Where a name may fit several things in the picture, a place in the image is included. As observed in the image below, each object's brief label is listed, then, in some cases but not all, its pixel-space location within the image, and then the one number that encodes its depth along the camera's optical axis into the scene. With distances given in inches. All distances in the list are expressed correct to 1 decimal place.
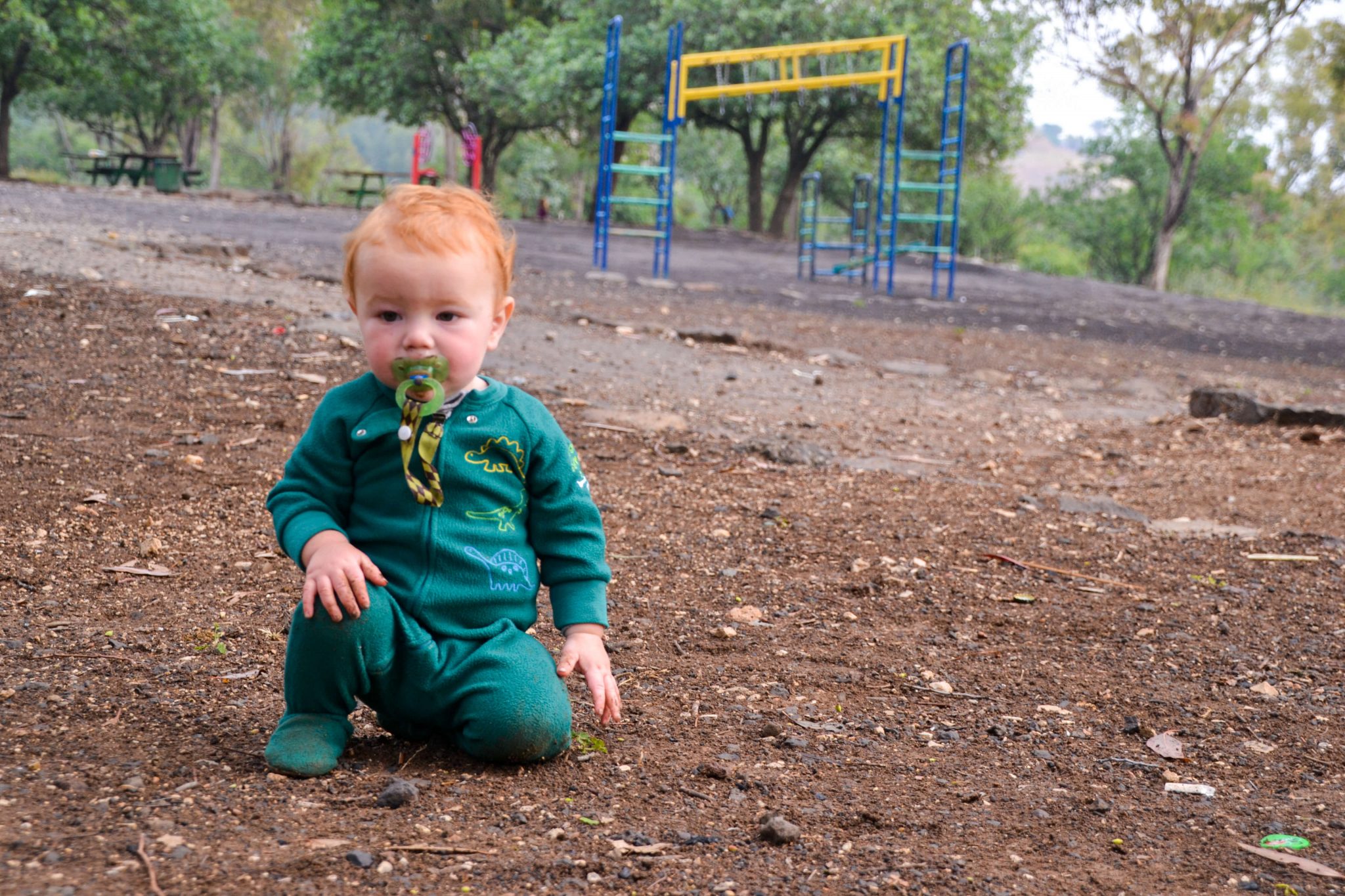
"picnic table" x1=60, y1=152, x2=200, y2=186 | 989.2
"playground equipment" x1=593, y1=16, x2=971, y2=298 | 486.6
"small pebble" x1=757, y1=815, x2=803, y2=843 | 71.6
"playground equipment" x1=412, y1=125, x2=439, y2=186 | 767.8
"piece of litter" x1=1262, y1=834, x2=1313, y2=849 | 75.1
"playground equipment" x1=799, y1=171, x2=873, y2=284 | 583.8
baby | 76.6
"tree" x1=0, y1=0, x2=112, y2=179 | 916.0
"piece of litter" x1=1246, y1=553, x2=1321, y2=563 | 153.3
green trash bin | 954.7
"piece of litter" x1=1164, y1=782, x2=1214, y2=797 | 85.2
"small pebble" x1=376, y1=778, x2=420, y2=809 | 72.1
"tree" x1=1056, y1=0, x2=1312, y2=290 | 929.5
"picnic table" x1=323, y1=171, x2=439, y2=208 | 855.7
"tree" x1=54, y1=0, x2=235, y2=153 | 1063.6
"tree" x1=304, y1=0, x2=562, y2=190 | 1080.2
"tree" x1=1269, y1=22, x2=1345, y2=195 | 1106.7
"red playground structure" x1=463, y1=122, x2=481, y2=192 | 880.9
